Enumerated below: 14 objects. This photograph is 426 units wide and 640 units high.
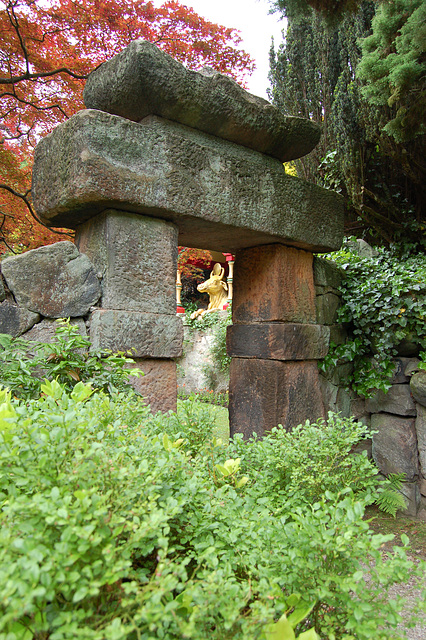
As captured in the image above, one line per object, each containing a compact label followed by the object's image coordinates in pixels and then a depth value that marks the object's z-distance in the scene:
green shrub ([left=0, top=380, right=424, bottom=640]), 0.61
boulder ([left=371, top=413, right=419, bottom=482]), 3.04
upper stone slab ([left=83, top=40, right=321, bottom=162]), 1.96
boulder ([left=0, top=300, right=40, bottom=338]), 1.81
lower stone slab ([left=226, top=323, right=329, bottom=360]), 2.64
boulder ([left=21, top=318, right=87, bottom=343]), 1.87
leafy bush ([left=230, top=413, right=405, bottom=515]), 1.32
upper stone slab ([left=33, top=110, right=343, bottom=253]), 1.82
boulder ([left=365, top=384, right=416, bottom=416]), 3.05
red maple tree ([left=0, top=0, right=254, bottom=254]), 4.70
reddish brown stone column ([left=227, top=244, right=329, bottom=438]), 2.65
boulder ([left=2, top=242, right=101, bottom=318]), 1.85
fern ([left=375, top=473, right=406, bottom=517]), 2.92
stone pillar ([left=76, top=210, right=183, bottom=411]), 1.94
